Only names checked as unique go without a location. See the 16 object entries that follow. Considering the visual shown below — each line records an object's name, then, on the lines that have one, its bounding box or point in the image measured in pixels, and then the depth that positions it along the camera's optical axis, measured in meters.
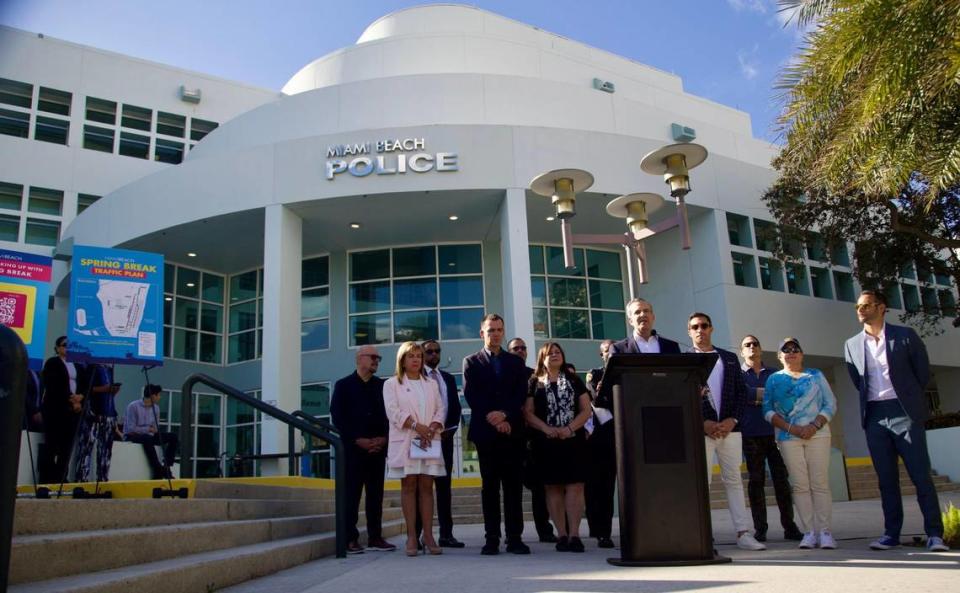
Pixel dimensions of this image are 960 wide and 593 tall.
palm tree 7.54
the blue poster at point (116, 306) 8.25
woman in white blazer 6.09
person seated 11.29
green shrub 5.28
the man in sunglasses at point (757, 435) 7.25
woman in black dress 6.16
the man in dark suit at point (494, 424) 6.12
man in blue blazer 5.43
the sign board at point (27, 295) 9.25
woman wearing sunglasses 5.78
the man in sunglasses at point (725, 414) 5.86
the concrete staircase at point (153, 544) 3.48
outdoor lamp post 9.87
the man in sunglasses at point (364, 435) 6.70
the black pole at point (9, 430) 2.14
